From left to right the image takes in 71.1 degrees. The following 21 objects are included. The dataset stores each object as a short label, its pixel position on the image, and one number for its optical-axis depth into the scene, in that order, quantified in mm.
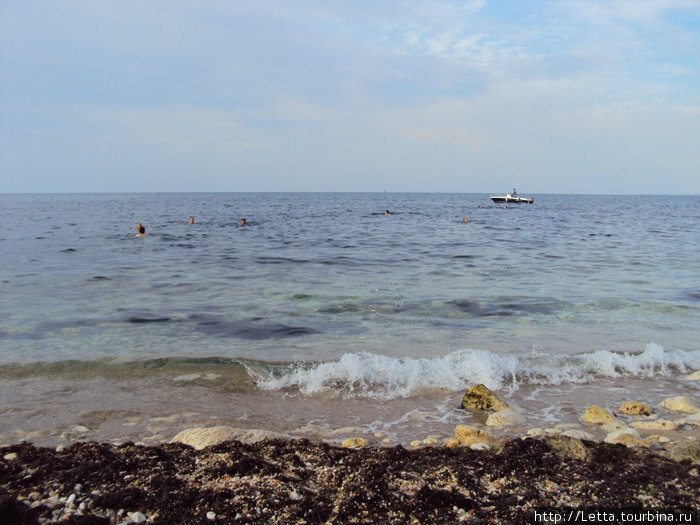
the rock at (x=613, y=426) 5449
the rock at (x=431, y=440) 5141
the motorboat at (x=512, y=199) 88825
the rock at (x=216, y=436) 4859
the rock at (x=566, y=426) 5555
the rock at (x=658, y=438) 5098
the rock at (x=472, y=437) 4941
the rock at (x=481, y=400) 6105
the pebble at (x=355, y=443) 4984
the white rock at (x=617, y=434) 5008
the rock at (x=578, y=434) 5191
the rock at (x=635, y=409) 5949
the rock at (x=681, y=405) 5969
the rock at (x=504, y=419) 5625
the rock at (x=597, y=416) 5656
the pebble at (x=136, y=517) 3463
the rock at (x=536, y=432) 5198
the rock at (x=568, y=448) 4535
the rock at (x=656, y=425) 5480
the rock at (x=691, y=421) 5523
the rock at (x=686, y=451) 4496
